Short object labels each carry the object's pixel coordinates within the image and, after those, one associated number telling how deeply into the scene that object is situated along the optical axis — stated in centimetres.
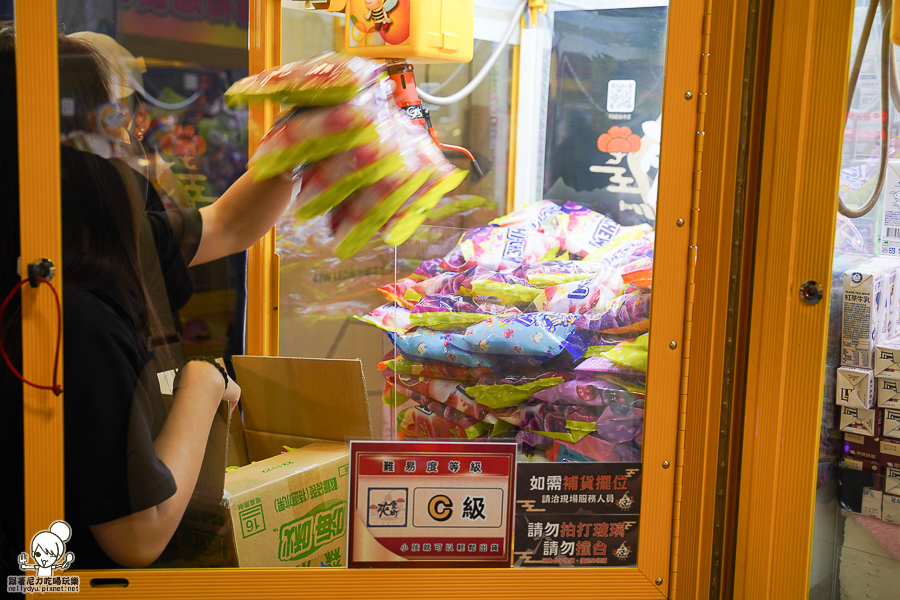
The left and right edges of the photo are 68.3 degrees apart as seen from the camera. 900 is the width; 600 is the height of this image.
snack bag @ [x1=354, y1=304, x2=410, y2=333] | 142
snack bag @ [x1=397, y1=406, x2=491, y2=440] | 144
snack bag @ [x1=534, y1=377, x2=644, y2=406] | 143
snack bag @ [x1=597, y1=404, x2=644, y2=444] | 145
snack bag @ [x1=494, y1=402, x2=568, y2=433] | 143
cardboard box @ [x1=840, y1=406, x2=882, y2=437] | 150
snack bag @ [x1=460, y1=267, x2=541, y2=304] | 141
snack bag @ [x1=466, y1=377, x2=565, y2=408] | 143
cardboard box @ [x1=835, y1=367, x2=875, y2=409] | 149
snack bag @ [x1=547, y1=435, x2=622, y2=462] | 145
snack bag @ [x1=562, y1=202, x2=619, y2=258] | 141
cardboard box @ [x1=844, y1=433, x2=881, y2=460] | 151
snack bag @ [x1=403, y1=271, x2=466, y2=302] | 142
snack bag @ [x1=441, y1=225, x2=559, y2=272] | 141
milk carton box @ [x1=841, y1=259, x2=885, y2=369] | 146
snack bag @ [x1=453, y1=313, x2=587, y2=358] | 140
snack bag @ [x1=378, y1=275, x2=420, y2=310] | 142
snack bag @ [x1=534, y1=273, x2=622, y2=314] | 141
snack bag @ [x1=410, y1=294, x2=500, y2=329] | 142
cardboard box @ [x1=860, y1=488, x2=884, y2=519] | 152
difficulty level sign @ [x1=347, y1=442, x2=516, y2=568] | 140
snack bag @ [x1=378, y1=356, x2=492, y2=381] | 143
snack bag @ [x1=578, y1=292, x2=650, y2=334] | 142
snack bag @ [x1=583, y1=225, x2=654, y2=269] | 142
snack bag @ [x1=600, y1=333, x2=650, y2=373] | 143
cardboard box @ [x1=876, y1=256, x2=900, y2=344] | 147
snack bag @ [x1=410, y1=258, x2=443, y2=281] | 142
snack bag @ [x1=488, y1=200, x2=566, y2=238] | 141
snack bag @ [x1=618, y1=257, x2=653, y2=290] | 143
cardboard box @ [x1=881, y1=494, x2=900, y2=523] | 150
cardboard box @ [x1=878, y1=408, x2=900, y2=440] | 148
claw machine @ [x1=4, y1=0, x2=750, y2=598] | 135
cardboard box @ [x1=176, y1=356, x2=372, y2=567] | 138
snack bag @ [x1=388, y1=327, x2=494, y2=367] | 143
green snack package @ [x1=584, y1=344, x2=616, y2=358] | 143
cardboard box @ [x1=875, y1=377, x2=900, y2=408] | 148
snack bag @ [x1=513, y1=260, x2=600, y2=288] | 141
